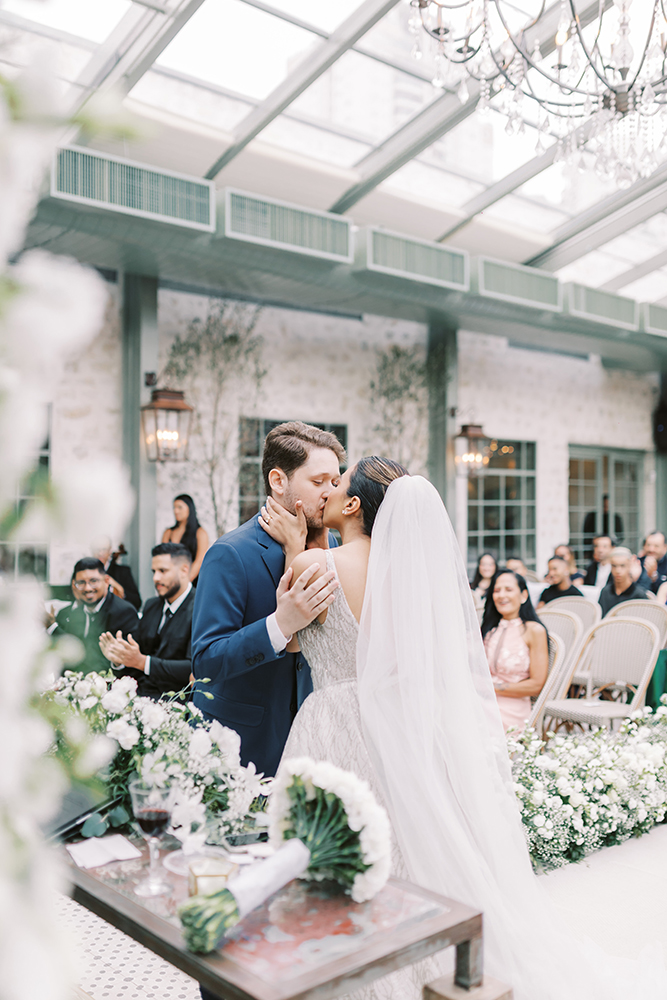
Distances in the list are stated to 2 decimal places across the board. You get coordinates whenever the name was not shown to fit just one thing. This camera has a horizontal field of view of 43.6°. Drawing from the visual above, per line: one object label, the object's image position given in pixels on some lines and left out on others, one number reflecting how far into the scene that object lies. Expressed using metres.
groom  2.39
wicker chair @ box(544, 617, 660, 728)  4.79
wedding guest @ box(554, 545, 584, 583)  8.31
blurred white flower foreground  0.59
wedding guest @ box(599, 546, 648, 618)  6.25
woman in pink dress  4.23
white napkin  1.57
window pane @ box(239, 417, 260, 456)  8.20
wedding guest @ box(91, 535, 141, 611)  6.30
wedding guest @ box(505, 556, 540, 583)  7.89
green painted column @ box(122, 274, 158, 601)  7.01
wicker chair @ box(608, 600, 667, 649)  5.62
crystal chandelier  3.58
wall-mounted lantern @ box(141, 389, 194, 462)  6.88
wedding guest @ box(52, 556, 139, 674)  4.35
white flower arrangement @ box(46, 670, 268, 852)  1.62
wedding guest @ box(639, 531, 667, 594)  8.31
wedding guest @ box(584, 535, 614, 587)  8.54
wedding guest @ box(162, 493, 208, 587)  6.52
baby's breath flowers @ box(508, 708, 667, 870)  3.15
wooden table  1.16
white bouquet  1.32
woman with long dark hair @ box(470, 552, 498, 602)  7.99
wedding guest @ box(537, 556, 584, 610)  6.74
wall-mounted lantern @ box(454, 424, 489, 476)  9.22
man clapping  3.66
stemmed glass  1.54
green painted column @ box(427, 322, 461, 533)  9.40
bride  1.98
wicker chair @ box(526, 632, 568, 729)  4.28
